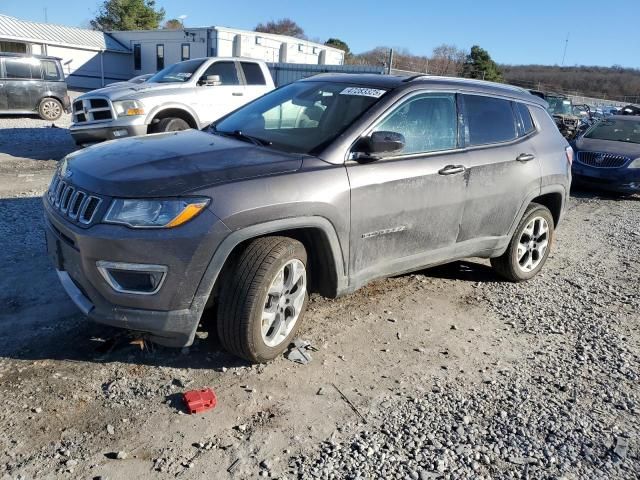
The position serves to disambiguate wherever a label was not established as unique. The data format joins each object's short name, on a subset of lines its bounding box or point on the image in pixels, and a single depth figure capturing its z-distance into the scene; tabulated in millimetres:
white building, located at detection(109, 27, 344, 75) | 32062
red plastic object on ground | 2936
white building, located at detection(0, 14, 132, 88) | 35469
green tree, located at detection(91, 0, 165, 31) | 53438
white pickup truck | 8969
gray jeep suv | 2916
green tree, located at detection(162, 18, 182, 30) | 64438
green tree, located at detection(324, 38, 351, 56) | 69394
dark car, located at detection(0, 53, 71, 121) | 15305
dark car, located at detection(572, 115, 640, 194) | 10375
